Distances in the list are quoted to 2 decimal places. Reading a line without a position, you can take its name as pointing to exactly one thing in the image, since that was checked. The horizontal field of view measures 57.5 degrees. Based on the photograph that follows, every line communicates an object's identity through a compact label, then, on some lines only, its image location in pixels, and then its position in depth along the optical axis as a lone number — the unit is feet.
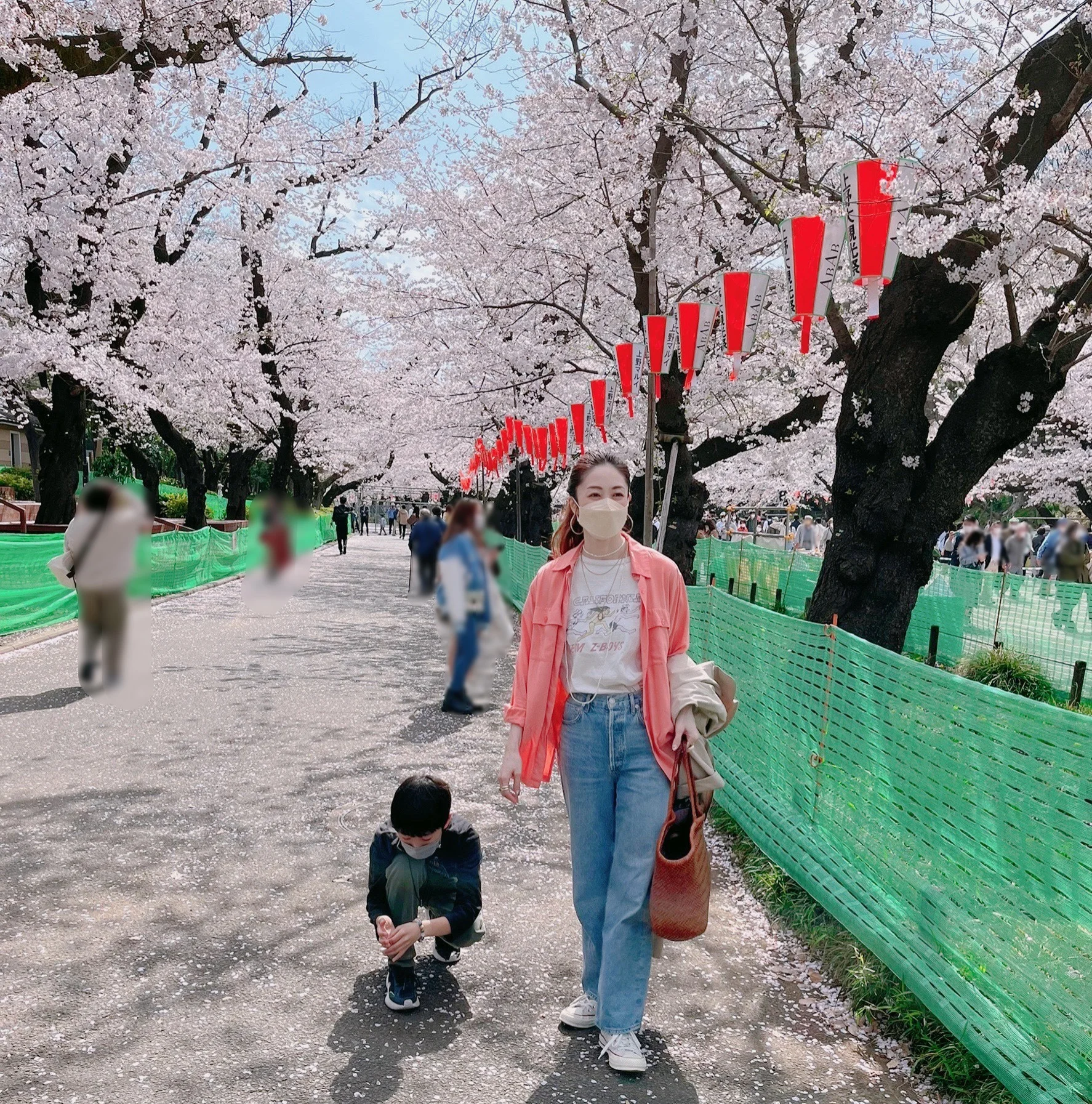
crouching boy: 12.26
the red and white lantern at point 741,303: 21.42
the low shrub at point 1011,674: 36.70
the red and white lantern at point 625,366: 25.30
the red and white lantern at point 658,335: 18.10
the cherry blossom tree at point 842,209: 21.33
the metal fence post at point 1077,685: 33.37
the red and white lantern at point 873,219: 17.44
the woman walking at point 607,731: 8.25
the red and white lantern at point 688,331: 24.17
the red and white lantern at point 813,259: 18.20
